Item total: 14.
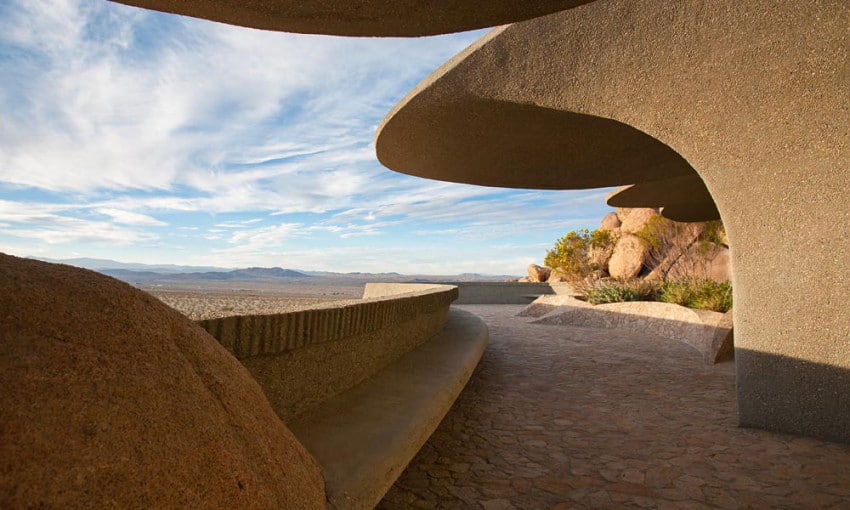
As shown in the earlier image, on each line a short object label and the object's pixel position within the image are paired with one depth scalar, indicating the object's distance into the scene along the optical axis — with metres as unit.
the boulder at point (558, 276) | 21.76
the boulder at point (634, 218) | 23.84
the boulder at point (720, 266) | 19.23
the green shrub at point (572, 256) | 20.64
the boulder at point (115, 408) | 0.99
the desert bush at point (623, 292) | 12.16
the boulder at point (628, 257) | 22.80
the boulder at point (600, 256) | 23.58
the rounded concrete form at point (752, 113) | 3.81
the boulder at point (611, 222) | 27.89
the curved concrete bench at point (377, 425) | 2.30
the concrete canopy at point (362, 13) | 1.99
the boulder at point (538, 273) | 28.23
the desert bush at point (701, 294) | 9.44
